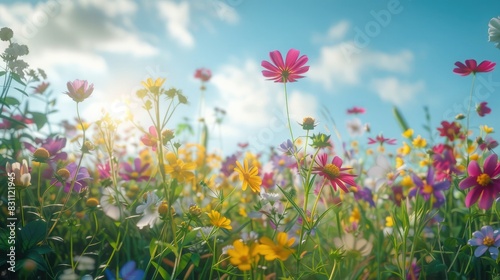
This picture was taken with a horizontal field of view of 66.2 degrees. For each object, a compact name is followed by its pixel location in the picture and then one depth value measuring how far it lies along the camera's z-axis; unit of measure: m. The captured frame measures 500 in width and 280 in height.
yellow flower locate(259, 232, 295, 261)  0.64
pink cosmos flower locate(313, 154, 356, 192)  0.78
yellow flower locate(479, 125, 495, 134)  1.42
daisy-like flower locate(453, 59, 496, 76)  1.00
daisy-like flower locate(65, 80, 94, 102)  0.81
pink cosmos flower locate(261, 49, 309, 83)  0.82
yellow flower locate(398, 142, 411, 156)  1.96
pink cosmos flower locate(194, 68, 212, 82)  2.39
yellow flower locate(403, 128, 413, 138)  1.92
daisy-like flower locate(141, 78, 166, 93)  0.73
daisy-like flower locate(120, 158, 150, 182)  1.36
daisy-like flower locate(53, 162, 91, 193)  0.93
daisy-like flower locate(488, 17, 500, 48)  0.90
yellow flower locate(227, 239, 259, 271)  0.64
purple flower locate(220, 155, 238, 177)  1.85
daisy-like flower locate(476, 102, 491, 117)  1.35
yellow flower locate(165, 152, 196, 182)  0.78
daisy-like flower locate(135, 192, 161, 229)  0.86
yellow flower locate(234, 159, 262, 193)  0.78
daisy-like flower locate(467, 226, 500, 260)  0.89
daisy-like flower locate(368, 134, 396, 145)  1.55
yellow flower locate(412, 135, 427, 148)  1.73
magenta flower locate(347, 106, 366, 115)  2.08
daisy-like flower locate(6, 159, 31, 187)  0.73
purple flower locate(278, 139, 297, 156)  0.79
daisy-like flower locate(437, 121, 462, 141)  1.40
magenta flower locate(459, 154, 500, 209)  0.81
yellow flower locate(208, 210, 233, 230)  0.77
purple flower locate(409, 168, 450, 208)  0.86
